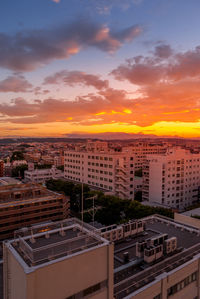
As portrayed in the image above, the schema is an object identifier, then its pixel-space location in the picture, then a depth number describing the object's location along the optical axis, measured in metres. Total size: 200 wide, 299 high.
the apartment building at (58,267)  9.38
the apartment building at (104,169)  59.25
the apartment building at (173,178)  56.97
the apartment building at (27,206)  37.12
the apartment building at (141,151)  115.47
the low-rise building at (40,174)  89.52
